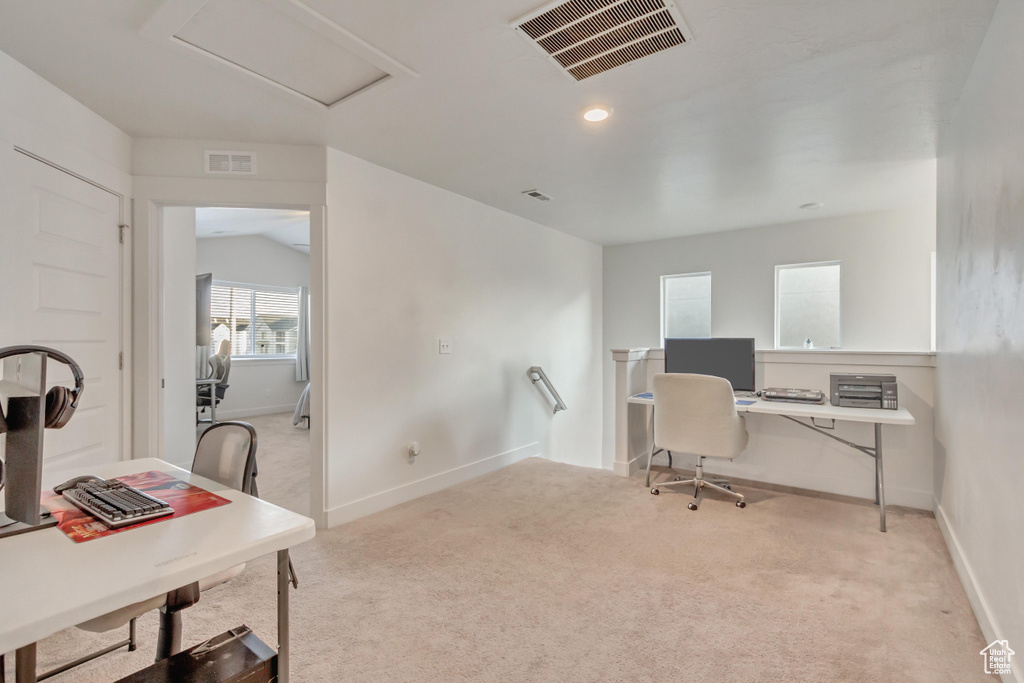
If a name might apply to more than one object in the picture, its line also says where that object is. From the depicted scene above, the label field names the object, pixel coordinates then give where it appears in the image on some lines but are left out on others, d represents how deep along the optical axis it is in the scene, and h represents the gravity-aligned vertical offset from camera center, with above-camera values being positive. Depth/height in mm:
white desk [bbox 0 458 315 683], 853 -457
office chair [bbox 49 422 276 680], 1309 -491
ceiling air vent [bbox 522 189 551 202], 3902 +1170
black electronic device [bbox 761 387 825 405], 3471 -399
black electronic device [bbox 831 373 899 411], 3176 -336
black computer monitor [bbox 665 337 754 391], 3893 -145
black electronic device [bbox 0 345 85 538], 1132 -201
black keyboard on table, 1230 -430
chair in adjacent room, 6668 -486
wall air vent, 2906 +1050
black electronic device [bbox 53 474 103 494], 1479 -431
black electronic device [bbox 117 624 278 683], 1216 -823
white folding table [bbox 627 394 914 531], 2912 -459
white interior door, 2115 +270
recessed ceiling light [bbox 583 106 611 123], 2490 +1159
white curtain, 8375 -224
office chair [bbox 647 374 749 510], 3260 -538
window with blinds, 7723 +360
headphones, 1215 -148
